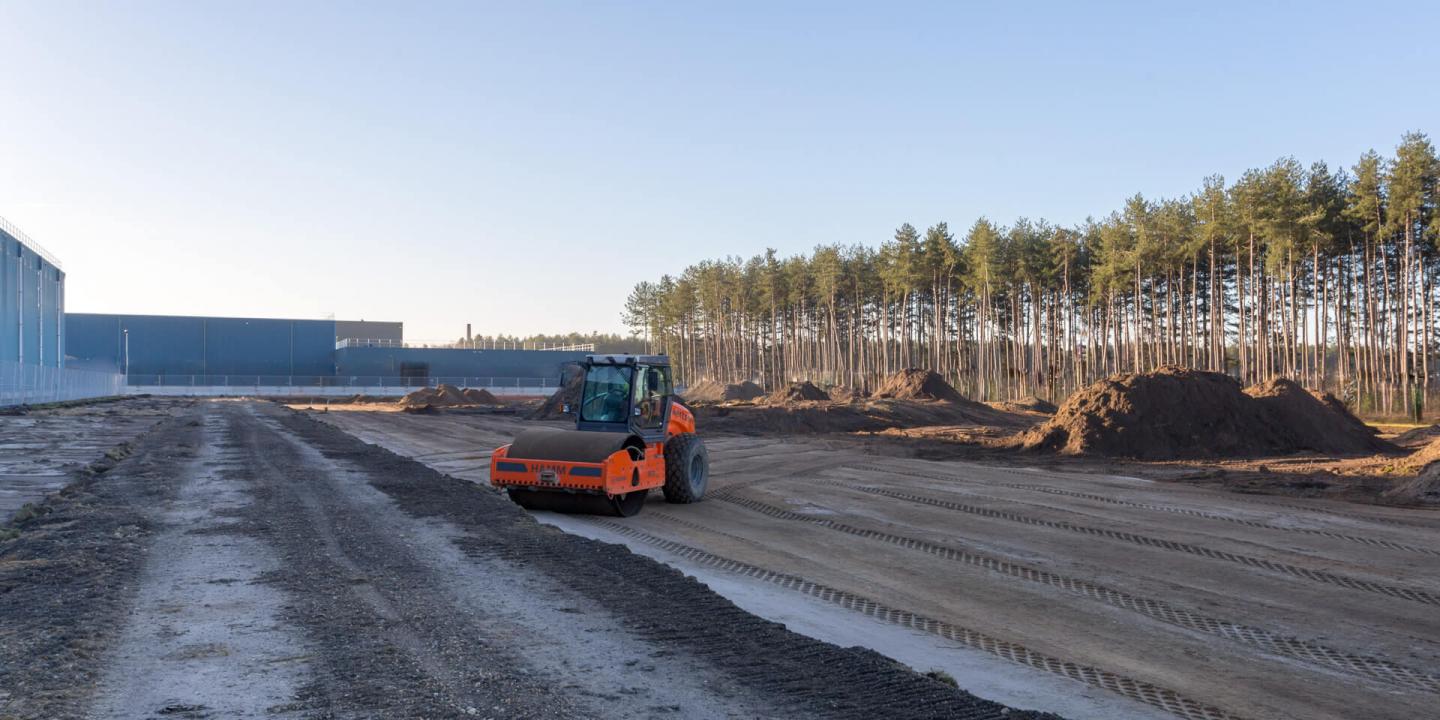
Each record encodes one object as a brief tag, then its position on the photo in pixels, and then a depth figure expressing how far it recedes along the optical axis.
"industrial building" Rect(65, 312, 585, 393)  93.19
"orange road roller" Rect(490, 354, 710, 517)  13.52
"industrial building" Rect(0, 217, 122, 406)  50.41
